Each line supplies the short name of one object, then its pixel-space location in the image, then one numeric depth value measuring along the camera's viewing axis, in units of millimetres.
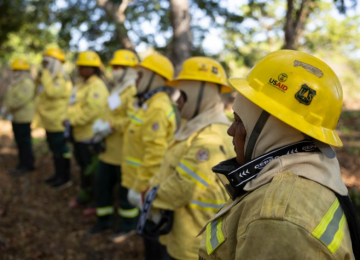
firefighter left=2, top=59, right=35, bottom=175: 6660
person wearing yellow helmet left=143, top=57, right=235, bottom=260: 2320
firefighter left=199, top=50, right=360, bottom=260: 1034
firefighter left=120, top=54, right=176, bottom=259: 3318
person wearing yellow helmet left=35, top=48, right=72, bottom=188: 5949
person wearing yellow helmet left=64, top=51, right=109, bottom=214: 5082
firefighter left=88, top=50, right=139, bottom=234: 4230
